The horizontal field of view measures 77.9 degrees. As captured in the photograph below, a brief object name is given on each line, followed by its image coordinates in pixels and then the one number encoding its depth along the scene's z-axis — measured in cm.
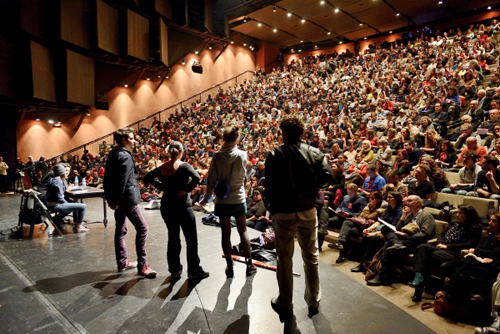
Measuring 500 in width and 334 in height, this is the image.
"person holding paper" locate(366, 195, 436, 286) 358
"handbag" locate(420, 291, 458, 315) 291
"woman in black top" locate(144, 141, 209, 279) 279
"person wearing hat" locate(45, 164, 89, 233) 468
